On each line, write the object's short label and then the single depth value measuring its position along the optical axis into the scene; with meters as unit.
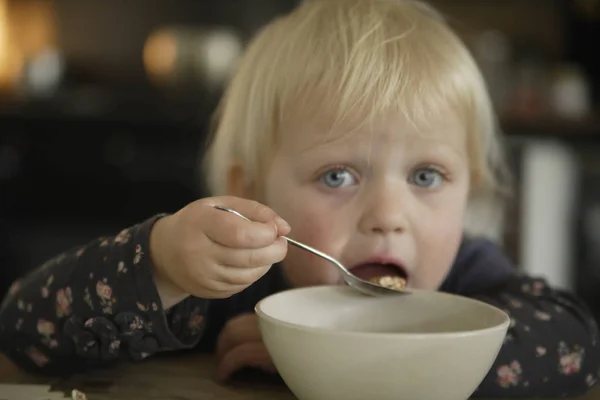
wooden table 0.65
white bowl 0.52
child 0.69
